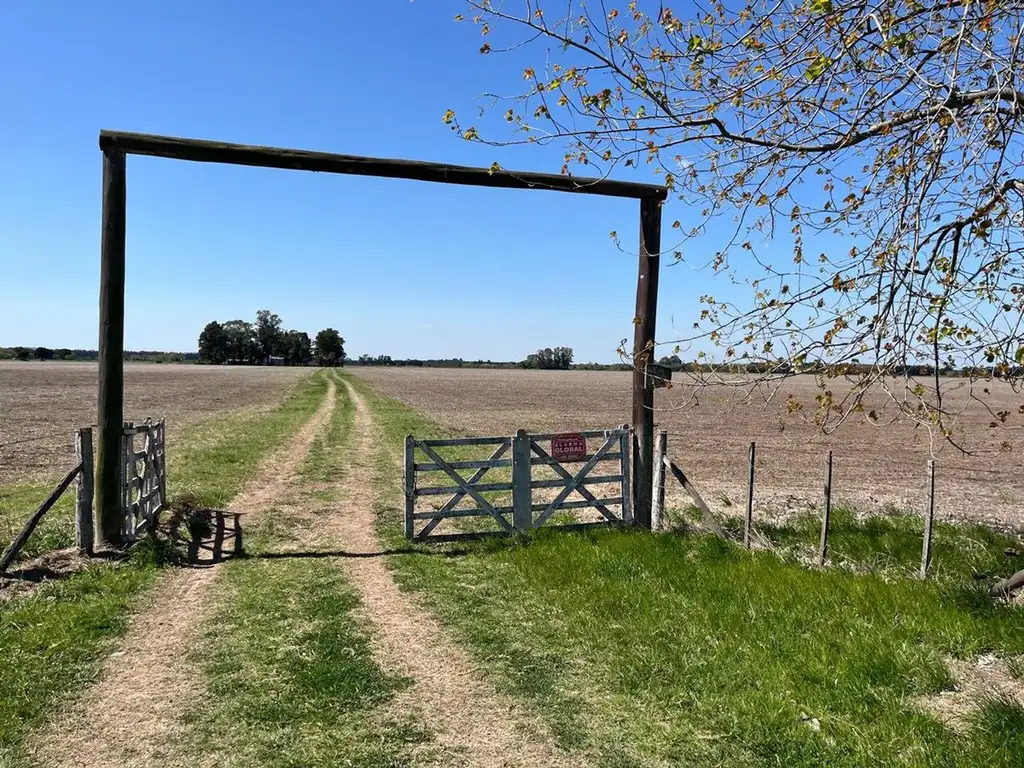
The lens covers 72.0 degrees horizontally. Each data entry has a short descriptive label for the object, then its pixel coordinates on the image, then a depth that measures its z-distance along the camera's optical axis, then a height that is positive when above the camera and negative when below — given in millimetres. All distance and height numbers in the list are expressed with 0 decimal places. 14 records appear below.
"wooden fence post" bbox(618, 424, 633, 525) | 10172 -1563
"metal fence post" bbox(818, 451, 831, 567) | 7884 -1887
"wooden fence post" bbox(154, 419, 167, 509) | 11062 -1692
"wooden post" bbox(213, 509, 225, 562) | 8648 -2388
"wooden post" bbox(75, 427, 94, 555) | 8352 -1703
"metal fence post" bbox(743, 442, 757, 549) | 8666 -1910
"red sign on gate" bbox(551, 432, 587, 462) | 10031 -1130
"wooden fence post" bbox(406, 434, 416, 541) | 9305 -1603
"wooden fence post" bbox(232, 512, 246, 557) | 8773 -2379
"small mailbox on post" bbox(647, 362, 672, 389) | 6847 -7
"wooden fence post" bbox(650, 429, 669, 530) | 10078 -1670
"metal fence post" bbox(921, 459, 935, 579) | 7285 -1664
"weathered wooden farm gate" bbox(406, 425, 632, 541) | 9438 -1640
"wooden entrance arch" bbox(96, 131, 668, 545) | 8438 +2356
